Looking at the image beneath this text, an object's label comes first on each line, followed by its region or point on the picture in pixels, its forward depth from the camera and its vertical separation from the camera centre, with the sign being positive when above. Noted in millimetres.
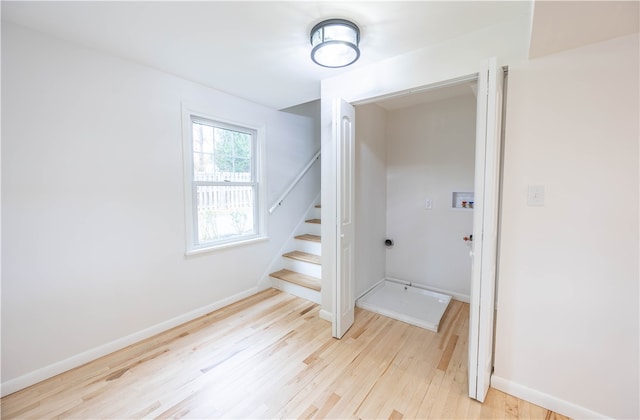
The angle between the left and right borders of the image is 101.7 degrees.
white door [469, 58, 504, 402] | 1436 -153
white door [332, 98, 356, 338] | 2111 -141
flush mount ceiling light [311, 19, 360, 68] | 1569 +981
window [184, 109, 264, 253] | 2613 +141
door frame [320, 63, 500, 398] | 2154 +3
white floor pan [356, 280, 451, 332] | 2545 -1169
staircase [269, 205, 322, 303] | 3066 -916
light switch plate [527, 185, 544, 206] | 1502 +18
